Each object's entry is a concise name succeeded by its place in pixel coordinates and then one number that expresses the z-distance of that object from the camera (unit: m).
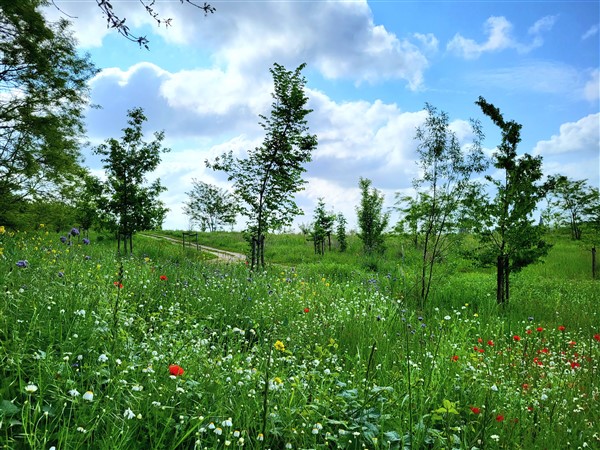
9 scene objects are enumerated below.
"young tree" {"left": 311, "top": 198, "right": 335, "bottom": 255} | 23.92
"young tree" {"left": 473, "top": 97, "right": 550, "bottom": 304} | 10.95
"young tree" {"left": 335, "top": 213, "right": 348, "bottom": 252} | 24.89
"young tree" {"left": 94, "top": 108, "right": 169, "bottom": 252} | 18.89
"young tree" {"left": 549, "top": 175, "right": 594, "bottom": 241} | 31.08
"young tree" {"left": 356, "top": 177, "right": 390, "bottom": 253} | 22.91
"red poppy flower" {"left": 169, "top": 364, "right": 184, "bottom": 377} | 2.73
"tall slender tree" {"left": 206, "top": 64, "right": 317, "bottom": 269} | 14.82
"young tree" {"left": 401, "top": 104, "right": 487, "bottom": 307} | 10.88
